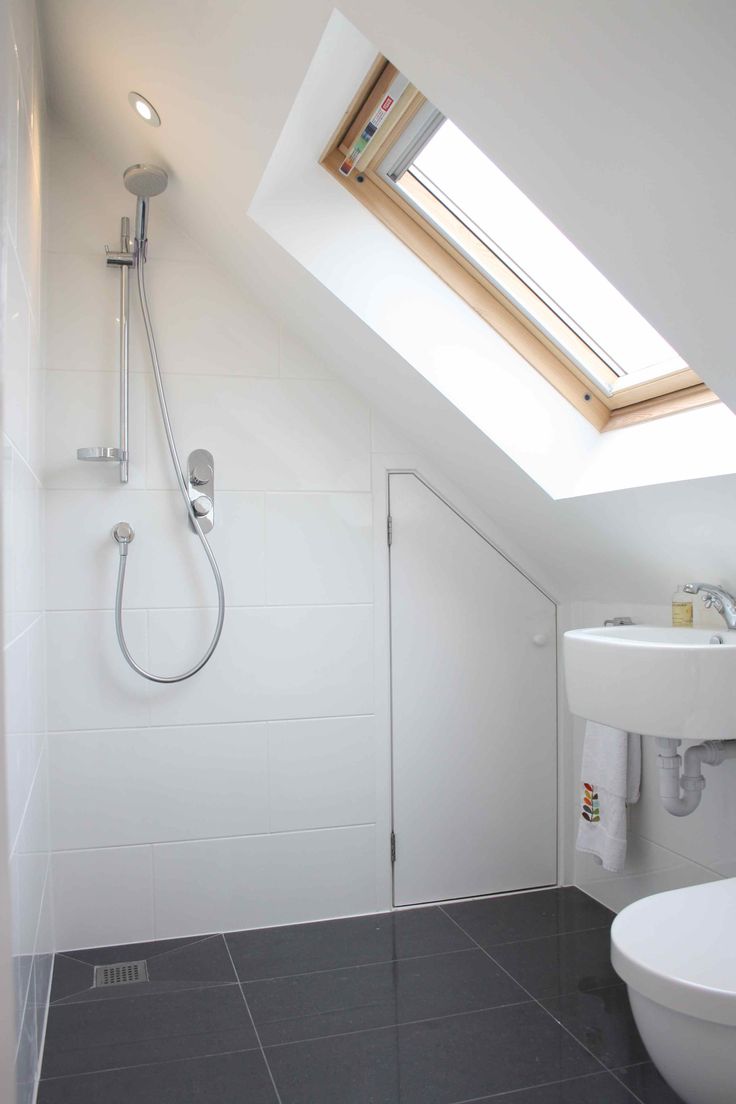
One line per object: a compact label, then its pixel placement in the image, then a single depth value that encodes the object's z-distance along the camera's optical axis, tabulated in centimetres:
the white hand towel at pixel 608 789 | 240
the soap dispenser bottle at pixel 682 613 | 211
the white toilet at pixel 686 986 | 144
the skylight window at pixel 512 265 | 204
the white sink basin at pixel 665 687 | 173
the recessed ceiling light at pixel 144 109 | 204
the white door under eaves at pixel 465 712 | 275
